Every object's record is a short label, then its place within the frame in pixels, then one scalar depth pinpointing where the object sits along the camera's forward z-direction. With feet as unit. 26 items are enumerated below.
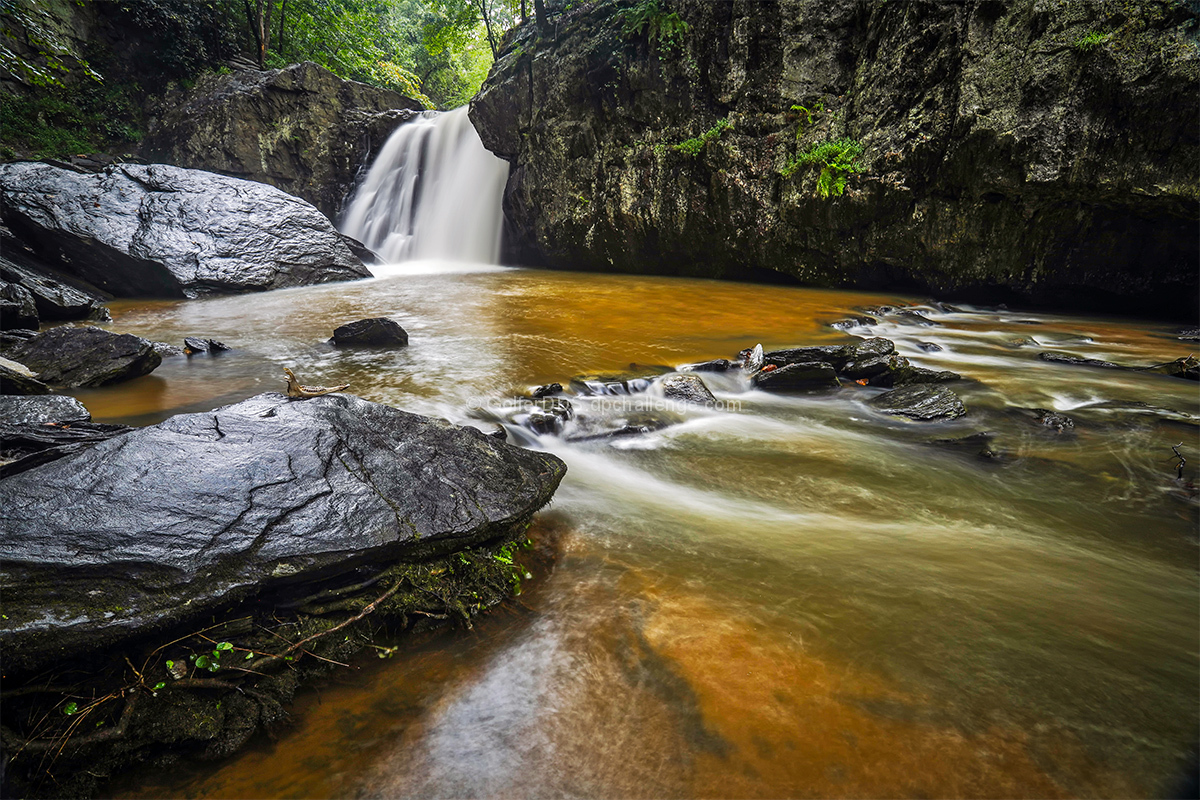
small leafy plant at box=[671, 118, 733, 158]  34.55
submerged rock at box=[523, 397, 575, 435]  13.34
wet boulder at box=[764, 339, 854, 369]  17.65
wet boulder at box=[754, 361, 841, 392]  16.65
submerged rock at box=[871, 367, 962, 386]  16.53
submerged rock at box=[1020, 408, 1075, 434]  13.02
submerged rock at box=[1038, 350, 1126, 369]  18.34
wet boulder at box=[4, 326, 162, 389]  14.76
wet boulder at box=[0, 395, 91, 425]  9.62
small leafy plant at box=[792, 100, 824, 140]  31.55
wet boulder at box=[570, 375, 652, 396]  15.61
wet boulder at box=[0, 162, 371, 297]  29.09
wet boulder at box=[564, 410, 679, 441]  13.20
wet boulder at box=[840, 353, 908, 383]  16.71
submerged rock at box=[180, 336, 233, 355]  18.75
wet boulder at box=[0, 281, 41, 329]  19.66
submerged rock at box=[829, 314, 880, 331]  23.80
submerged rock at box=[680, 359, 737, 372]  17.99
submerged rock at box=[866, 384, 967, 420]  13.98
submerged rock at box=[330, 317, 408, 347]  20.08
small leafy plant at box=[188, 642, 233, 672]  5.25
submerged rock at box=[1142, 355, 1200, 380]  16.47
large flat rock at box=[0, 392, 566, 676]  5.05
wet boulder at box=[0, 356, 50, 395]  12.07
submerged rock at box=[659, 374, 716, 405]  15.39
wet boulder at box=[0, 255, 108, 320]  22.54
